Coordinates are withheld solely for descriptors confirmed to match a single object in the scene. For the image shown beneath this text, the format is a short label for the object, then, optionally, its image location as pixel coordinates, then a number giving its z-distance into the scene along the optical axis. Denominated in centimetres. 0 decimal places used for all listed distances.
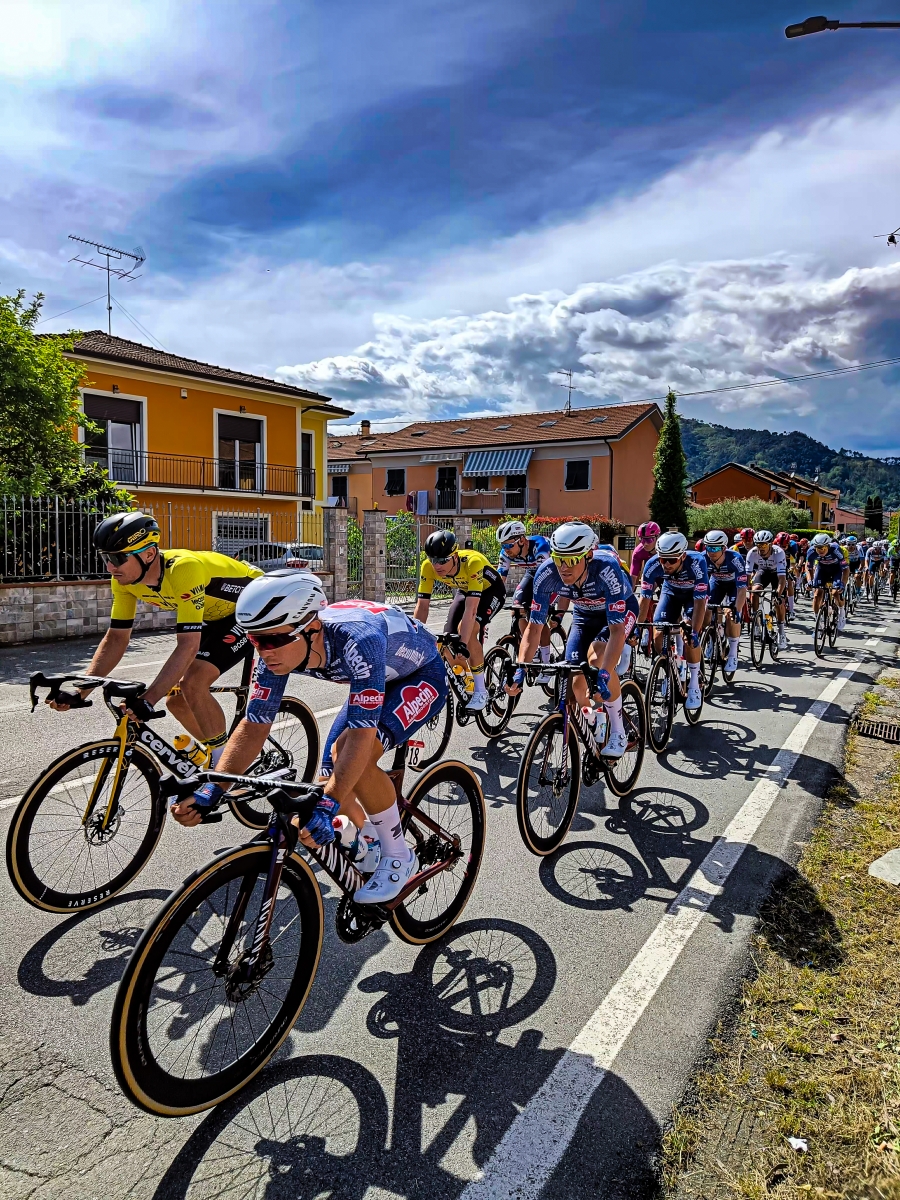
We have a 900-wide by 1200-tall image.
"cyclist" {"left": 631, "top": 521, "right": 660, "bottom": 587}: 959
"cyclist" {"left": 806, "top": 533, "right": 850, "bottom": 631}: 1352
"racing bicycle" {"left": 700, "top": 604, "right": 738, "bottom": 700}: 952
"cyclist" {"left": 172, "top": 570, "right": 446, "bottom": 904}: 277
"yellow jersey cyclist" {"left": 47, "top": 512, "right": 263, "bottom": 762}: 421
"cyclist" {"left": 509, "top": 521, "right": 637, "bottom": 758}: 528
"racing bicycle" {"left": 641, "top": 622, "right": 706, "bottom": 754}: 671
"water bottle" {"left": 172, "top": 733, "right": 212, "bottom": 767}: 416
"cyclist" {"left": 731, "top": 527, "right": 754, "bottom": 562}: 1348
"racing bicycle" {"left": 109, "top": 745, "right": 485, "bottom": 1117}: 231
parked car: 1808
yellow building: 2308
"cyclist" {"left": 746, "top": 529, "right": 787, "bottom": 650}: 1304
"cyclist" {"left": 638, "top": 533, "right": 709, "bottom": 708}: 772
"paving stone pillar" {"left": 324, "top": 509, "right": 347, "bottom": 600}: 1767
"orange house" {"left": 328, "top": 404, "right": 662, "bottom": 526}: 3969
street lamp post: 780
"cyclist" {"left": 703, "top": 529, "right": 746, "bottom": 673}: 1002
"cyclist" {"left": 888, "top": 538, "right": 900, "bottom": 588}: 2625
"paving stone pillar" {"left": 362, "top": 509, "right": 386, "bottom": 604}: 1877
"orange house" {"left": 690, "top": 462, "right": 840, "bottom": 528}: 6631
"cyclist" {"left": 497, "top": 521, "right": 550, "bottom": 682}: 859
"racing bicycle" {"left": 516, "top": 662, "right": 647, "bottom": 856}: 446
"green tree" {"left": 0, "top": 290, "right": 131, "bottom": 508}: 1303
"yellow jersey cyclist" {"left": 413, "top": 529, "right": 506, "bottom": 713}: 682
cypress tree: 4025
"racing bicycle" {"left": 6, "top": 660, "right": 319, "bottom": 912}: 370
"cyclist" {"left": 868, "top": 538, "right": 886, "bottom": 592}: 2469
